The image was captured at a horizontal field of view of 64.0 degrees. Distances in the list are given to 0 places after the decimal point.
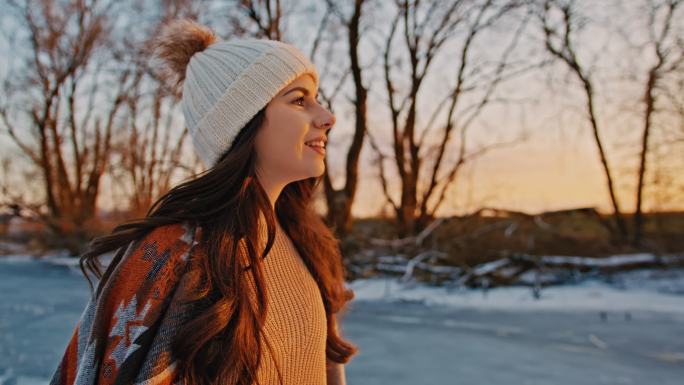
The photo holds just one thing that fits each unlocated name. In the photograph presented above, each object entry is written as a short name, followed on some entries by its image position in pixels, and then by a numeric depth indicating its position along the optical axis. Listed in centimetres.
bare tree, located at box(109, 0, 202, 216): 866
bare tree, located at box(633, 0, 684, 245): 677
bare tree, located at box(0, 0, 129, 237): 1045
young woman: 110
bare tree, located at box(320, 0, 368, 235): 720
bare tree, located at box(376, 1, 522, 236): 762
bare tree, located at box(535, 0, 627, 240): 716
